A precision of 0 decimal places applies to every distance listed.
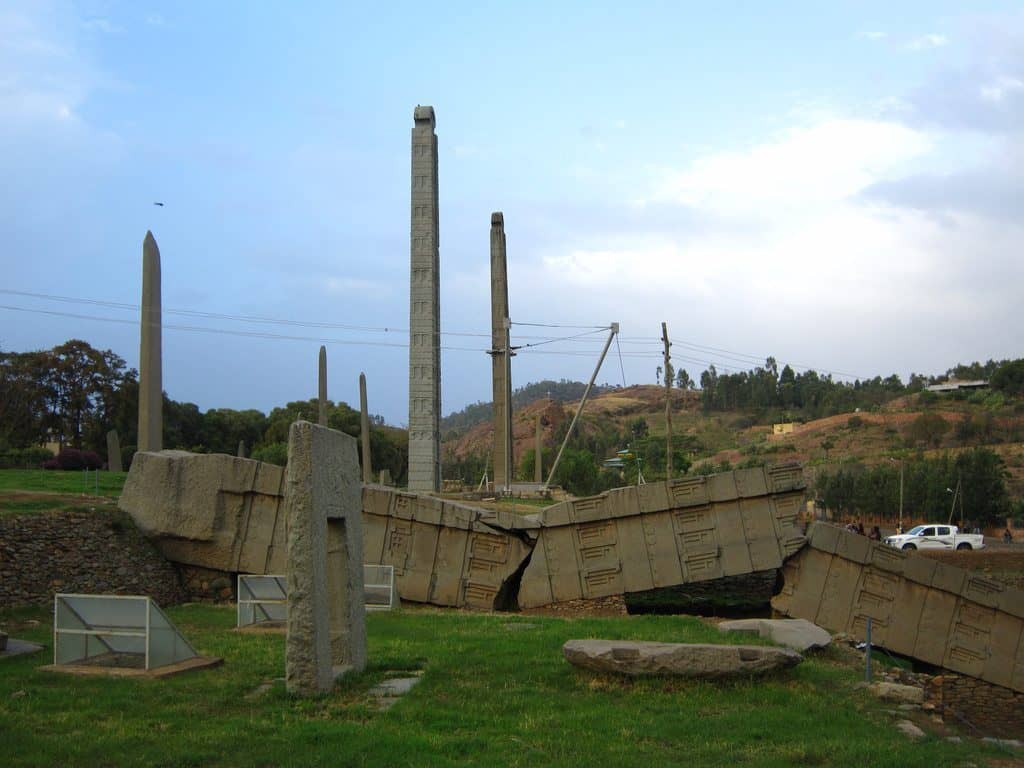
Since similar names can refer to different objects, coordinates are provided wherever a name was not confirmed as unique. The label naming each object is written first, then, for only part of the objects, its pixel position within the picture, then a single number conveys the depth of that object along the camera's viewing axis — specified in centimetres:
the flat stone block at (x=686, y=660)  880
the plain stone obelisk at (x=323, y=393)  3097
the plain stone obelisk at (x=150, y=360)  2328
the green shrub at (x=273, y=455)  4269
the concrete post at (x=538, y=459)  4114
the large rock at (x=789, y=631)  1128
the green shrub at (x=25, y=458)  3015
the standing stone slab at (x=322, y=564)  835
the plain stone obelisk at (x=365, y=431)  3338
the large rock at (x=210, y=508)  1814
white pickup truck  3334
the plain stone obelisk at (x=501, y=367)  3172
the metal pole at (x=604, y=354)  3019
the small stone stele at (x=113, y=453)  2731
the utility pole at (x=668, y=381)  2891
